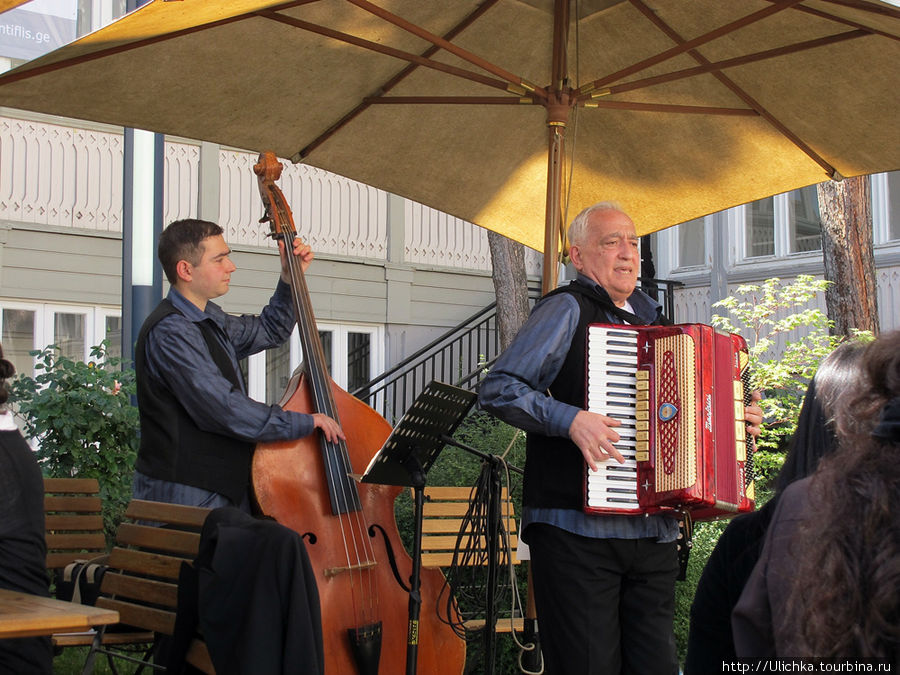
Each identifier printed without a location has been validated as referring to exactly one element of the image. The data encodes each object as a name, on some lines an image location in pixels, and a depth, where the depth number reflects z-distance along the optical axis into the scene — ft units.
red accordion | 11.82
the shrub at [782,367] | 29.91
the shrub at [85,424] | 23.56
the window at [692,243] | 52.95
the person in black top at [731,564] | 7.63
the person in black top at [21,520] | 11.71
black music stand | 13.88
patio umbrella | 15.48
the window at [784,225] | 48.60
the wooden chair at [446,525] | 20.52
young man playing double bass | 14.56
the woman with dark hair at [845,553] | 5.15
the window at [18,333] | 44.11
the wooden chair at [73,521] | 19.07
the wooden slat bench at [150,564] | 13.64
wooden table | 8.70
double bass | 14.12
